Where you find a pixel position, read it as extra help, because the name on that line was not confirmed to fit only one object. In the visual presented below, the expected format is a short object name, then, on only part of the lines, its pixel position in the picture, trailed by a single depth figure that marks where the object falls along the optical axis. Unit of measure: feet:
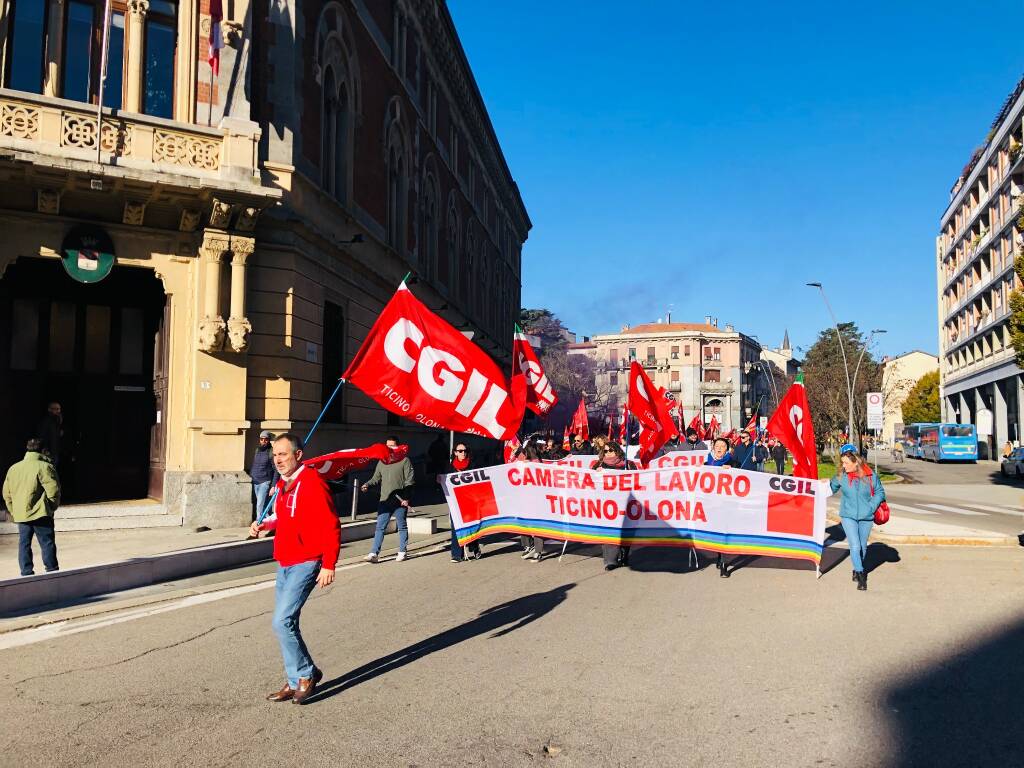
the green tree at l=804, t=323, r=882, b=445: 181.68
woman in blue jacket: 32.83
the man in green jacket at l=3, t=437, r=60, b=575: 30.89
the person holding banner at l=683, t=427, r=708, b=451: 69.32
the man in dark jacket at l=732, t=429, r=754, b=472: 50.57
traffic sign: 96.20
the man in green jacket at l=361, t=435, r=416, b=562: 40.40
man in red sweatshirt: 18.29
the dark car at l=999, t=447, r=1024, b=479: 117.82
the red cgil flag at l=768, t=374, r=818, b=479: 47.98
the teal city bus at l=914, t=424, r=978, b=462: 178.91
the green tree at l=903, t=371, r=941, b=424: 330.34
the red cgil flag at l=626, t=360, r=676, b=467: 54.24
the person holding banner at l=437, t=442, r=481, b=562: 39.55
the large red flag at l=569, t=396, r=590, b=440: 84.54
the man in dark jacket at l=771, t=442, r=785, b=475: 85.46
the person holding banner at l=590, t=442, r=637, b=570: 36.42
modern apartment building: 165.99
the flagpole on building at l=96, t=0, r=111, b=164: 44.42
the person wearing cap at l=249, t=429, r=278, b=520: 47.65
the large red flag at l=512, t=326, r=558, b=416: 47.06
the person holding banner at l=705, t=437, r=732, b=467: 41.57
